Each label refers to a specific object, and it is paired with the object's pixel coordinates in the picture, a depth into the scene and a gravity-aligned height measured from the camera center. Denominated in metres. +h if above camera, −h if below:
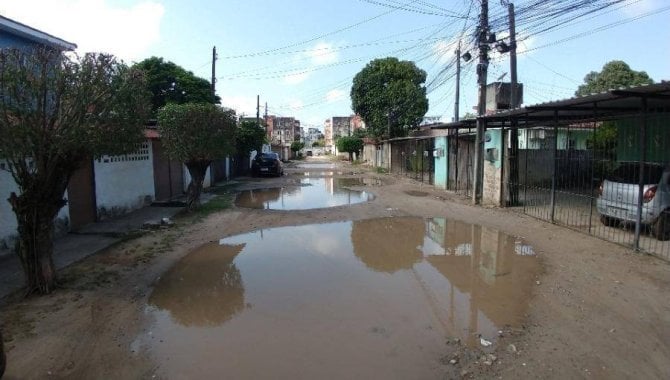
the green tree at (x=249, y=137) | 28.44 +1.07
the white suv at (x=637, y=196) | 8.94 -0.96
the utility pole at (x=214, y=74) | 26.26 +4.72
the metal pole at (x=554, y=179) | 10.77 -0.71
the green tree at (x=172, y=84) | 27.55 +4.34
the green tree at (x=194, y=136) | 13.06 +0.56
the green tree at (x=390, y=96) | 35.81 +4.50
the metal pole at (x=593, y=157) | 9.37 -0.16
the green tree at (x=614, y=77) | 33.03 +5.35
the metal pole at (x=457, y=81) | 24.72 +4.05
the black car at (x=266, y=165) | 29.09 -0.69
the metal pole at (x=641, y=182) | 8.12 -0.61
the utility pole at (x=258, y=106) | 47.58 +5.11
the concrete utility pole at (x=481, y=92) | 15.19 +2.04
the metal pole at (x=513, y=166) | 14.10 -0.47
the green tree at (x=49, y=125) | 5.82 +0.43
